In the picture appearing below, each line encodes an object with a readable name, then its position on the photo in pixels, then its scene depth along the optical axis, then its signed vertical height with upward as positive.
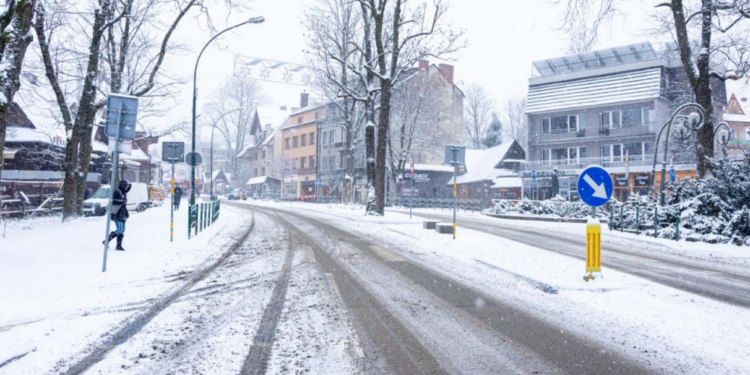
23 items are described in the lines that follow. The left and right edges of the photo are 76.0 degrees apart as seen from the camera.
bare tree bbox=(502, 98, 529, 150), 69.69 +10.92
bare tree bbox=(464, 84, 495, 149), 67.26 +11.06
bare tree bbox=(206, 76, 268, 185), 62.02 +11.79
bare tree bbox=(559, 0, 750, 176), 16.53 +5.24
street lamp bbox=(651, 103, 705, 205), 16.77 +2.85
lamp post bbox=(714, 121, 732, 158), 19.06 +2.60
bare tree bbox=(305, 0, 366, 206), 25.05 +8.27
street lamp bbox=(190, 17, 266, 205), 18.38 +5.35
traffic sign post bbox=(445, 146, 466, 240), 13.50 +1.17
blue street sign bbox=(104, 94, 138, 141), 8.20 +1.34
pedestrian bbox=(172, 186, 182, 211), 28.97 -0.33
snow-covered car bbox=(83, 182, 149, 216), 23.44 -0.44
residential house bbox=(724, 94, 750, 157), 55.05 +9.06
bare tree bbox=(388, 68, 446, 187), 39.19 +6.73
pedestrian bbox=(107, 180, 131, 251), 9.84 -0.37
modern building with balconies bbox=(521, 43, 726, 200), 37.22 +7.10
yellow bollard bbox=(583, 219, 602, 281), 7.41 -0.83
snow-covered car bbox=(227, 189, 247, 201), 63.12 -0.28
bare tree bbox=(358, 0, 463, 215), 21.69 +6.52
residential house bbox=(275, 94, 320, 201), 59.57 +5.46
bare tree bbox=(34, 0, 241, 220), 16.92 +4.91
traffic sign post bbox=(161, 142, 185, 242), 14.50 +1.28
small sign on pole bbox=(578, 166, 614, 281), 7.46 +0.02
